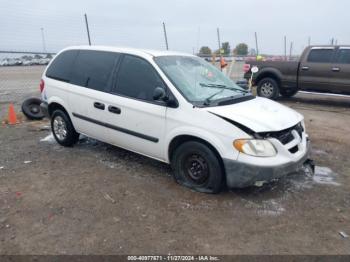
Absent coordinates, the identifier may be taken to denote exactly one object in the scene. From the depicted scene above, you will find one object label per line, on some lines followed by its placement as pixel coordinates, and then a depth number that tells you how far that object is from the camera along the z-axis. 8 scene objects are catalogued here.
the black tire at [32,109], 8.48
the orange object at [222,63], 12.94
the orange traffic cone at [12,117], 8.21
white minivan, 3.91
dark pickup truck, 10.41
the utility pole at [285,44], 21.08
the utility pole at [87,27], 11.76
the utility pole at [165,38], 13.50
